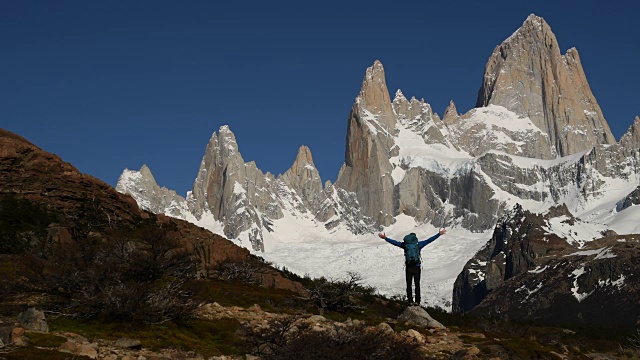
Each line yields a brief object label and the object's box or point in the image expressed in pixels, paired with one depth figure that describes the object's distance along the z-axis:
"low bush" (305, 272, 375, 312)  38.94
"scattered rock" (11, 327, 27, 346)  20.34
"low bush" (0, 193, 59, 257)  40.28
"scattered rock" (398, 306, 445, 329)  33.56
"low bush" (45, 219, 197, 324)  25.91
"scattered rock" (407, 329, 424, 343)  27.57
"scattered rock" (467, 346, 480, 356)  26.98
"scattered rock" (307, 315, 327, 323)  29.94
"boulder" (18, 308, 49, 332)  22.94
